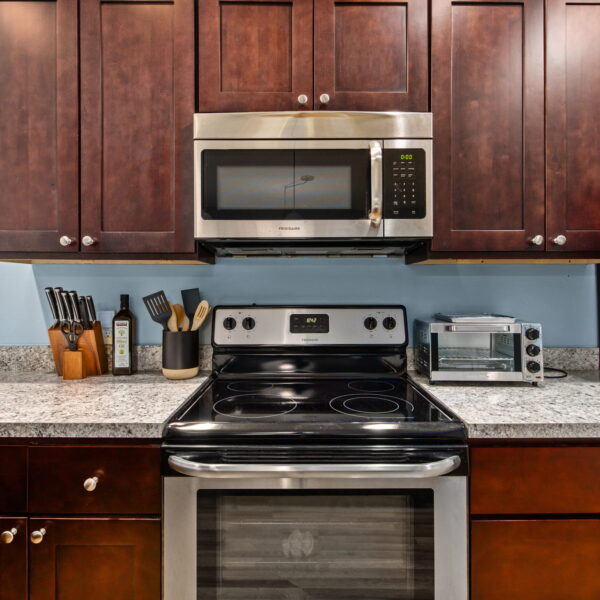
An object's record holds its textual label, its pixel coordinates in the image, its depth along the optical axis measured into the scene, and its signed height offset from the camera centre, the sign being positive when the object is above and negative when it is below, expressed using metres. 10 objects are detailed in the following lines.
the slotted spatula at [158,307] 1.59 -0.02
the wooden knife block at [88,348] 1.61 -0.18
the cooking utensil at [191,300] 1.69 +0.01
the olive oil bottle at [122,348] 1.61 -0.18
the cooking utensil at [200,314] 1.61 -0.05
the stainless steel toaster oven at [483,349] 1.43 -0.17
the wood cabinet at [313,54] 1.38 +0.82
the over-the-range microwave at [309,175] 1.35 +0.41
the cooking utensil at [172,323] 1.60 -0.08
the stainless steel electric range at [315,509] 1.04 -0.53
